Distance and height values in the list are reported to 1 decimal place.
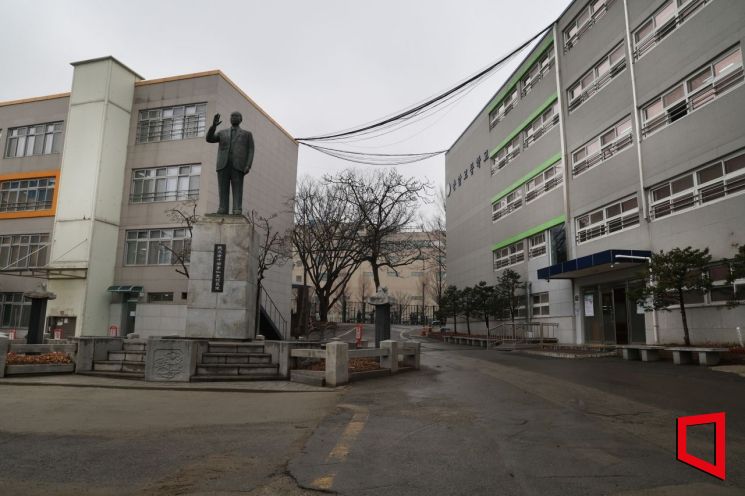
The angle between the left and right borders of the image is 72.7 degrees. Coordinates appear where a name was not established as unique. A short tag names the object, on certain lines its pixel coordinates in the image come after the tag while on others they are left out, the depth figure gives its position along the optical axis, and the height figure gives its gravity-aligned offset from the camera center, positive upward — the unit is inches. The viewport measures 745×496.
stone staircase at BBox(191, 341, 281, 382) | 440.5 -35.4
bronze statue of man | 538.9 +175.1
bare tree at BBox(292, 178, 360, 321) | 1382.9 +251.5
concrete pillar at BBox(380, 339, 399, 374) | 533.6 -32.9
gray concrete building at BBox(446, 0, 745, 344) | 636.1 +272.8
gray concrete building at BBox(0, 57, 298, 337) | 1126.4 +298.0
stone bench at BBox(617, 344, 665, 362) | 644.1 -29.5
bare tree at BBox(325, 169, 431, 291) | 1392.7 +322.0
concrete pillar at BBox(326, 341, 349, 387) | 429.4 -32.7
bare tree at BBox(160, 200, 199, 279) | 1107.9 +178.6
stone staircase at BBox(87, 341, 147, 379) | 454.3 -38.7
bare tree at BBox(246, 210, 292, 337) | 1279.5 +214.5
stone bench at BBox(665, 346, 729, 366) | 548.2 -25.1
